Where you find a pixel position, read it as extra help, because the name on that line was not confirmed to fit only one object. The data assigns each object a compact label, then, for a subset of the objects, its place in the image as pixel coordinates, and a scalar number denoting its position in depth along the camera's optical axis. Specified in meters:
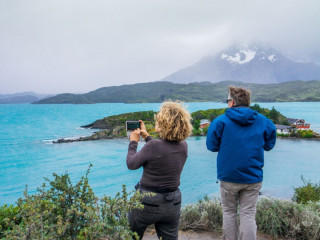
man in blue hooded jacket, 3.05
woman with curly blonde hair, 2.50
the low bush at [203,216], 4.66
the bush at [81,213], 1.97
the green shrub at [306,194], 7.91
